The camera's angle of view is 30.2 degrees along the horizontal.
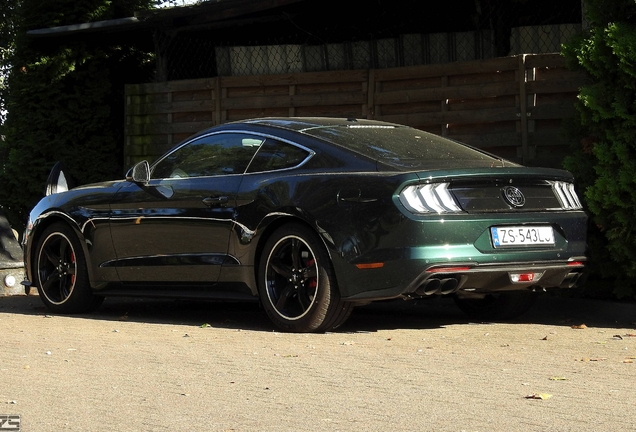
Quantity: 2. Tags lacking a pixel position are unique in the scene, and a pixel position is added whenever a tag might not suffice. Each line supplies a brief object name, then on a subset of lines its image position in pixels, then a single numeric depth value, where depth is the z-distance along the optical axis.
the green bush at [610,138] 8.61
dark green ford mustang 7.56
